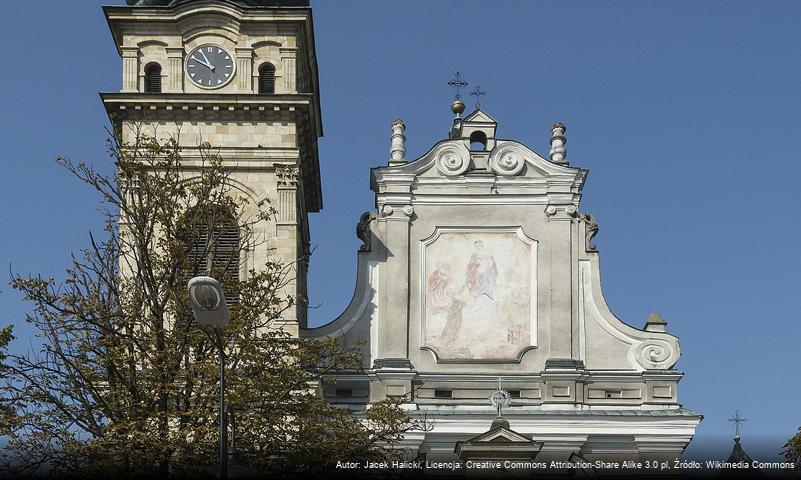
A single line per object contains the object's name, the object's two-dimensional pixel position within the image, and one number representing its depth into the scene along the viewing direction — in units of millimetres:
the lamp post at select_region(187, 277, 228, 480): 20453
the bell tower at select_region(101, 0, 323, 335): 35906
